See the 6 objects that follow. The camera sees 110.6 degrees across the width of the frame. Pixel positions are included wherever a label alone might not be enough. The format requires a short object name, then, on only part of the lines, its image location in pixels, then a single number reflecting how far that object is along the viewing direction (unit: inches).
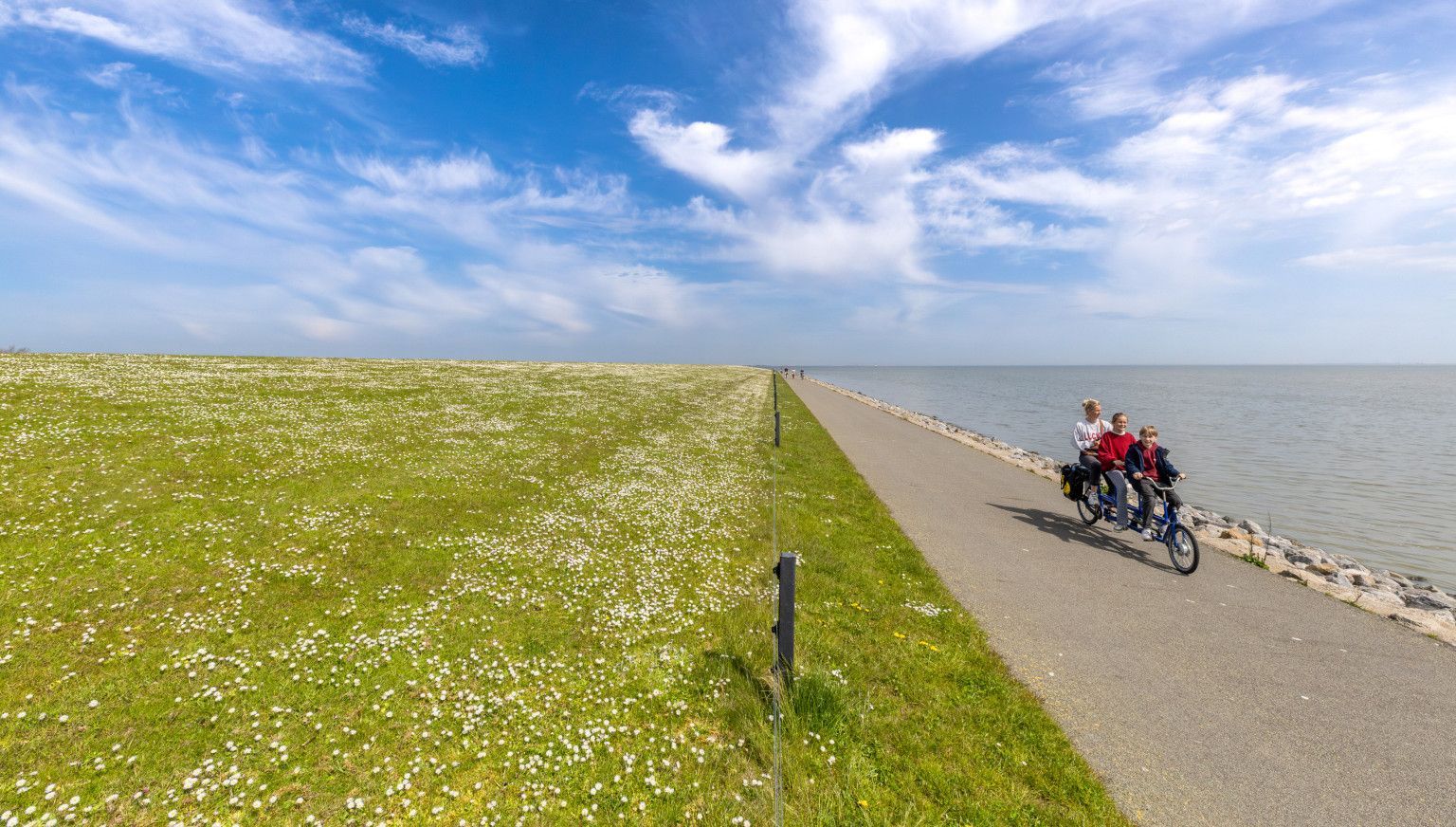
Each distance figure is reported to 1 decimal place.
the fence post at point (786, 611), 260.1
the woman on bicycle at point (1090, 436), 580.1
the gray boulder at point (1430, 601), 449.1
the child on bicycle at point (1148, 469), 494.9
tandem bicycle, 446.6
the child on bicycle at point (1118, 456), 525.7
